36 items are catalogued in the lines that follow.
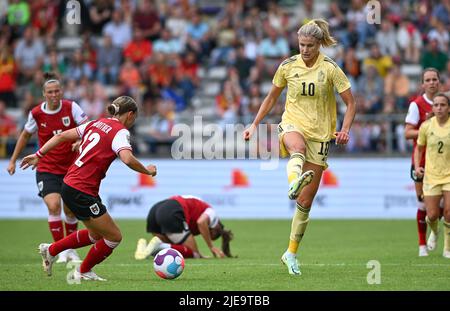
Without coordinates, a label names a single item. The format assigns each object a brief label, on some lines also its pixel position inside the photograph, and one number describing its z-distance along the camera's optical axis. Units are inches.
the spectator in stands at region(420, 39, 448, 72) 954.7
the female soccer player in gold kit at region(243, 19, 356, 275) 434.6
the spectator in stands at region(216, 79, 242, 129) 951.0
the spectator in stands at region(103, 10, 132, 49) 1063.6
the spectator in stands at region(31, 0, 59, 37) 1088.8
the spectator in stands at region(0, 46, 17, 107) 1027.3
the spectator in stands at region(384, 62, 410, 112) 948.6
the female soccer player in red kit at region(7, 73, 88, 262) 531.2
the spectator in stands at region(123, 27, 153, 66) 1045.2
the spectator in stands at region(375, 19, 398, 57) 1001.5
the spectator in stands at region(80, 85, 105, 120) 960.9
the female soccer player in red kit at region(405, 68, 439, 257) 548.4
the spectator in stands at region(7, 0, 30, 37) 1091.9
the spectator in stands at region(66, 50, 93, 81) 1025.7
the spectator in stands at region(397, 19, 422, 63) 1002.7
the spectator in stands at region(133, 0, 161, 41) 1060.5
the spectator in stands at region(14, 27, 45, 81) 1054.4
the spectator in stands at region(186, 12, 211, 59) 1044.5
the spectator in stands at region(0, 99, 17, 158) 922.1
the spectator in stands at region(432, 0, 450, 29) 1013.8
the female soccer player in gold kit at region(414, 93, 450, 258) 520.4
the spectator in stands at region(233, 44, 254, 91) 995.9
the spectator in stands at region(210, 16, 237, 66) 1045.8
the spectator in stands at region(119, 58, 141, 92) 1000.2
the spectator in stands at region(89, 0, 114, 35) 1081.4
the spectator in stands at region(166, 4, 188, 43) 1064.2
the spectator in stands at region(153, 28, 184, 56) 1038.4
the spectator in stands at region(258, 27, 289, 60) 1006.4
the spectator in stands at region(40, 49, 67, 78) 1032.2
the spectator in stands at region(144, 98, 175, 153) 915.4
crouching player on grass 562.6
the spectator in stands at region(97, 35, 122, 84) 1032.2
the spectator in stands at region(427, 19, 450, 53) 985.5
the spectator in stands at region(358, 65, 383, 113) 937.5
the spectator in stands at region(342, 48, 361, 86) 962.7
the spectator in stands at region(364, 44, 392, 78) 976.9
